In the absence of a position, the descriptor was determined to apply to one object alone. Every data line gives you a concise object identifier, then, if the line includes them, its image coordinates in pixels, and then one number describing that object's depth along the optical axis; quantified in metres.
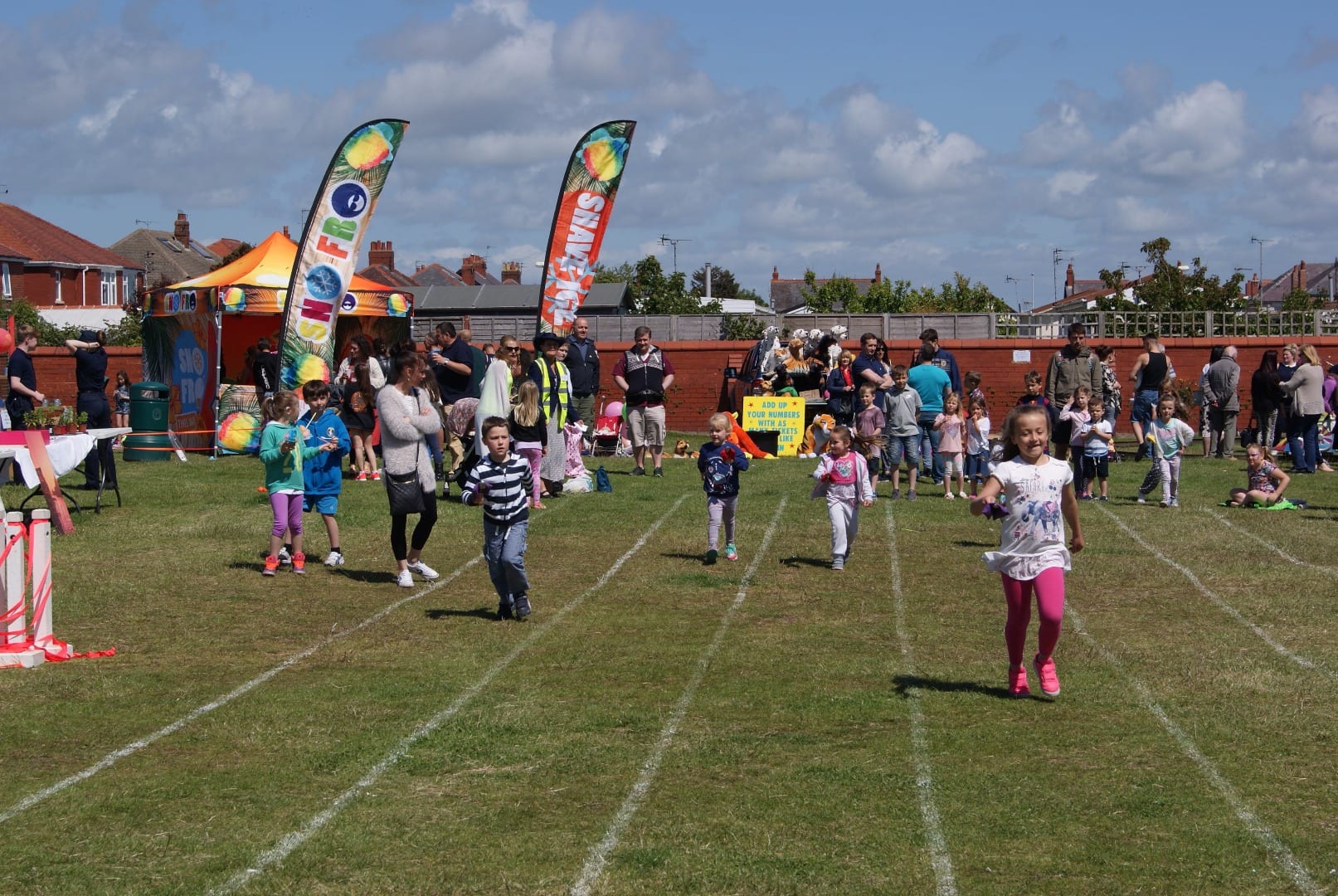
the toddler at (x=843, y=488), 12.88
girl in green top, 12.49
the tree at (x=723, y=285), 107.95
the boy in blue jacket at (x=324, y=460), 12.72
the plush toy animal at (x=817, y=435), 17.36
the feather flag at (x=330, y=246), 22.75
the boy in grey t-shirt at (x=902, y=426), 18.03
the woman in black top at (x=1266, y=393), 22.88
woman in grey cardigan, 11.65
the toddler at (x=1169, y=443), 17.39
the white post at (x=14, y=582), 9.25
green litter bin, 23.08
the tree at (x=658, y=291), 75.94
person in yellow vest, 17.19
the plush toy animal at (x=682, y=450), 23.77
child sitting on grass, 17.41
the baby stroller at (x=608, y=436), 23.69
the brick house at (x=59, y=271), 67.06
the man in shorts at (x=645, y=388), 19.86
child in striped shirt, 10.57
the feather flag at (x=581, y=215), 23.59
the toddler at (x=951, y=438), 18.03
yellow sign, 24.12
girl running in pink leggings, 8.05
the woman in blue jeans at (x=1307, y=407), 20.83
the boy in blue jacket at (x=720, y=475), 12.97
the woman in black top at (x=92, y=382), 19.67
